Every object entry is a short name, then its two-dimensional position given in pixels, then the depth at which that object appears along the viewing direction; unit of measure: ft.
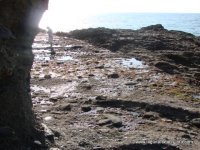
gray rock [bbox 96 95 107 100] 48.54
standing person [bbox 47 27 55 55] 92.66
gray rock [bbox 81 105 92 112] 44.82
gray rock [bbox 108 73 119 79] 62.02
